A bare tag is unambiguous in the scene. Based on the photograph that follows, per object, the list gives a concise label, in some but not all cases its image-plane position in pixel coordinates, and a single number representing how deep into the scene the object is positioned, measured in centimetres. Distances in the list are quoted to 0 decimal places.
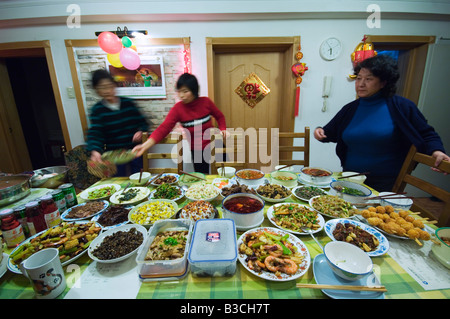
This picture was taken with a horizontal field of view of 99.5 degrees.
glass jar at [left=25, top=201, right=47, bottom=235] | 105
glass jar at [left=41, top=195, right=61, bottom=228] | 110
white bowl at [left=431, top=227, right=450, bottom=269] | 84
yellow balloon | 290
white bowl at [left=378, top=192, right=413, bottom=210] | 123
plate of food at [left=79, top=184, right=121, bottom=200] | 149
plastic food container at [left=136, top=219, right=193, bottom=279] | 79
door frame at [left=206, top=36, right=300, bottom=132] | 308
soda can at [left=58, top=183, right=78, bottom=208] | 133
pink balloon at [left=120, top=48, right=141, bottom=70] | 273
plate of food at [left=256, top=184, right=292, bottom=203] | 136
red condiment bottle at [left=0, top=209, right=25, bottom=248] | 97
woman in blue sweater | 166
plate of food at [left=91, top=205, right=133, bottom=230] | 114
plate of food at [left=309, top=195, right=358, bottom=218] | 120
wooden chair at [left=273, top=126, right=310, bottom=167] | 212
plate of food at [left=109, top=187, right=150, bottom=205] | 140
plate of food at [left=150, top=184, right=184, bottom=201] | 146
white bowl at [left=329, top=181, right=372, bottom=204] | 132
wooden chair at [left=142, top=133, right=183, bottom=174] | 208
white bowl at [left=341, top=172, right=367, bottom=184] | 164
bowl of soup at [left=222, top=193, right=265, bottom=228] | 106
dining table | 75
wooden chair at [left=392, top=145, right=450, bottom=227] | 121
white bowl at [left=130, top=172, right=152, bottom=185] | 176
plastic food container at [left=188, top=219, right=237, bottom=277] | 77
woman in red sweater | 231
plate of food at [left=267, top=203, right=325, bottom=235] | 108
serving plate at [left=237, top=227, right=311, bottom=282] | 79
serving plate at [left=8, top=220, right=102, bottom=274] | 83
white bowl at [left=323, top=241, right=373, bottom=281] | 78
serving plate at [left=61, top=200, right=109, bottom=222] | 121
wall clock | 311
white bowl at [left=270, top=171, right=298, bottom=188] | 162
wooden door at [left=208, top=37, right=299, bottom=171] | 318
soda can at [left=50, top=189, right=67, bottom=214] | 126
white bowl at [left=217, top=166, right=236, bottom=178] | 189
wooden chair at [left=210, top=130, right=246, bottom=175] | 207
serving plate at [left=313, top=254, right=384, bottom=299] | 73
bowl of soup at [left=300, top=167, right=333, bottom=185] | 161
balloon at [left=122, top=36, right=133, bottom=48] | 277
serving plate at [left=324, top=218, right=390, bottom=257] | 90
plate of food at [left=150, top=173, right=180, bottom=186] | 174
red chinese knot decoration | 309
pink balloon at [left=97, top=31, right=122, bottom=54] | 260
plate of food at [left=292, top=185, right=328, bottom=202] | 142
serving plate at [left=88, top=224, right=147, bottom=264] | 86
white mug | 71
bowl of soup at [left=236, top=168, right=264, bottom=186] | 161
